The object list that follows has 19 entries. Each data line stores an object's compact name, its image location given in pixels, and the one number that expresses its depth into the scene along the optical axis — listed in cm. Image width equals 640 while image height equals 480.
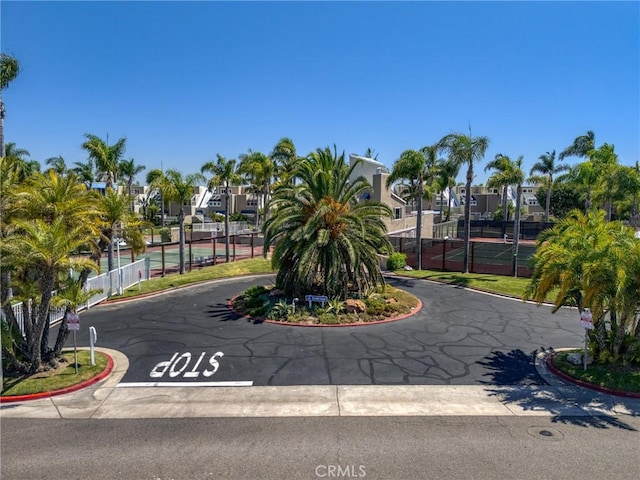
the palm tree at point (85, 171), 5238
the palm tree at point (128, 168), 4778
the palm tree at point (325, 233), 2123
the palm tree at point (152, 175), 5975
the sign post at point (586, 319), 1344
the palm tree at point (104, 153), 2833
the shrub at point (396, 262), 3375
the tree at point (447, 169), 3245
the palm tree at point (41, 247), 1234
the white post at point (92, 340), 1434
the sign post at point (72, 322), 1362
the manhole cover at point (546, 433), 999
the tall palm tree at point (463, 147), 3027
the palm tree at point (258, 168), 4122
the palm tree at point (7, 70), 1772
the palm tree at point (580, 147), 3806
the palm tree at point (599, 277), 1280
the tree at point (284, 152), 4559
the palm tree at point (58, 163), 5778
